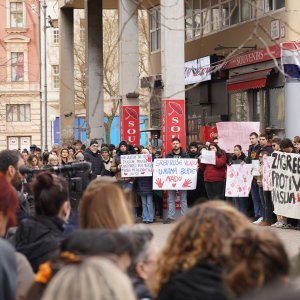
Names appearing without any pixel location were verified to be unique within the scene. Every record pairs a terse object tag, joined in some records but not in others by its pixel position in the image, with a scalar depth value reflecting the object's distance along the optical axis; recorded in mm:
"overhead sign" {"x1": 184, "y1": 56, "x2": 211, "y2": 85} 33719
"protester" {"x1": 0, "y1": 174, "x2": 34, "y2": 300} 5426
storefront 28578
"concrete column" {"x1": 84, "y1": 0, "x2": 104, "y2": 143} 35625
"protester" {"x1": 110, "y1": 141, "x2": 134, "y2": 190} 23125
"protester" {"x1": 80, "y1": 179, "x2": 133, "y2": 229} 5832
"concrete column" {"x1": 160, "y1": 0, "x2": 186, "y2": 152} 24562
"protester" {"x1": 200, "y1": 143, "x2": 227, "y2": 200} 22203
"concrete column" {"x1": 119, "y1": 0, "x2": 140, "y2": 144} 30047
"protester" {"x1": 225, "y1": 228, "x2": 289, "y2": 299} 3736
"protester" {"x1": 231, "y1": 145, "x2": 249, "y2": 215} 21953
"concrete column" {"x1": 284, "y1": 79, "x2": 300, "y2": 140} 27375
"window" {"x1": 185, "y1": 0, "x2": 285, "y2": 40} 29484
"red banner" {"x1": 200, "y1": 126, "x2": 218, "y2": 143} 31117
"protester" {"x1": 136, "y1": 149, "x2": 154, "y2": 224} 22781
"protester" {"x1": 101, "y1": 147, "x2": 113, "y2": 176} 23297
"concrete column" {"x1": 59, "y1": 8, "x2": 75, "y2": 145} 39531
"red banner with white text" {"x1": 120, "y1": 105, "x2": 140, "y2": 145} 29984
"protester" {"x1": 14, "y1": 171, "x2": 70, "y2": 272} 6449
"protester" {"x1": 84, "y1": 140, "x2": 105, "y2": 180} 22750
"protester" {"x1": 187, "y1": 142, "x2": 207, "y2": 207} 23158
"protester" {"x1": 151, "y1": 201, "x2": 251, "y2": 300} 4594
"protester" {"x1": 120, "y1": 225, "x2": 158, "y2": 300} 5148
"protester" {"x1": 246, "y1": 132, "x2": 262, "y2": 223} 21094
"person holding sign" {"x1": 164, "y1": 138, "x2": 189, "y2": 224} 22656
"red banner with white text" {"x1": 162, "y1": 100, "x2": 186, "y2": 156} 24547
